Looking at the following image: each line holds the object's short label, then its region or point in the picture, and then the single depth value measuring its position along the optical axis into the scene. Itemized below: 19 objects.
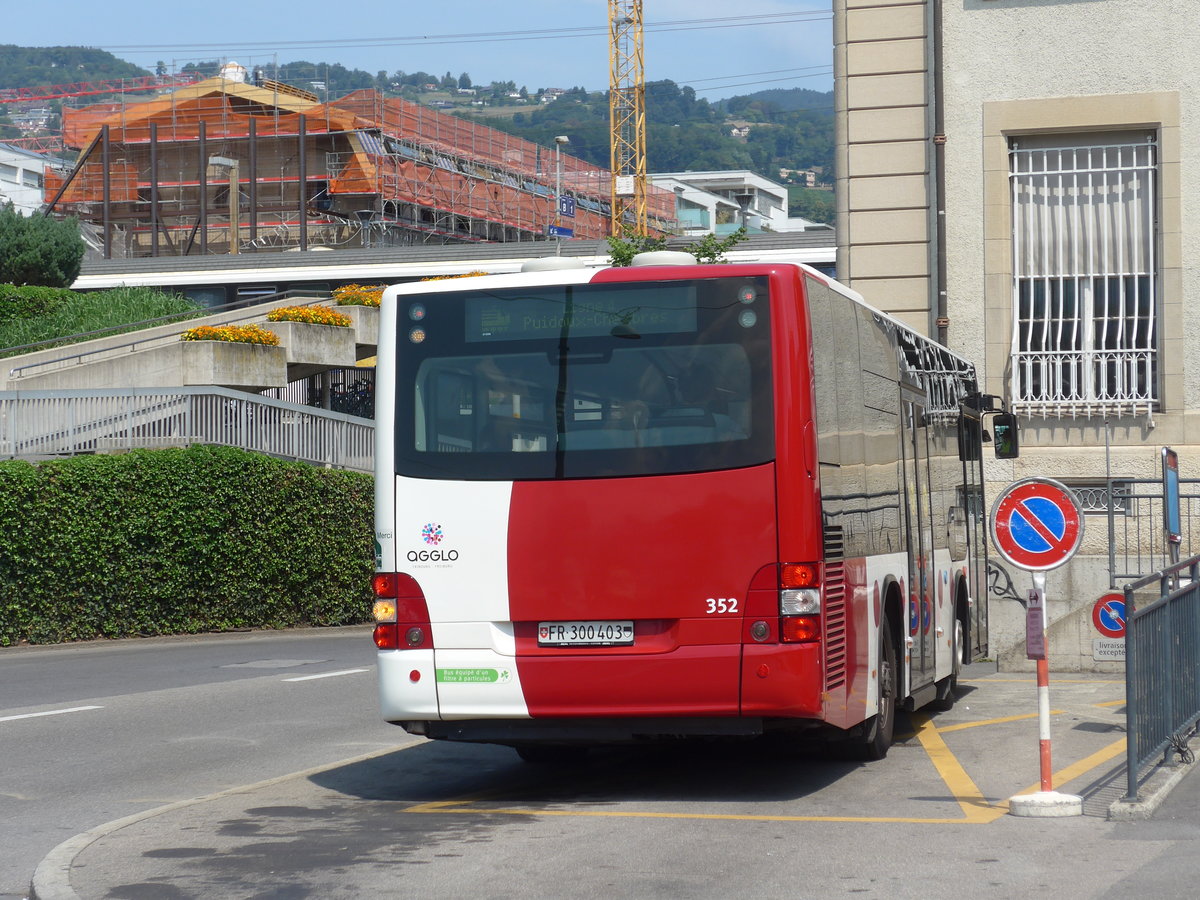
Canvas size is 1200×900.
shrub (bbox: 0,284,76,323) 37.91
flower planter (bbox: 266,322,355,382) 36.78
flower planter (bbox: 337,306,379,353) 39.50
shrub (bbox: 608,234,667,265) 29.33
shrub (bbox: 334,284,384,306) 40.13
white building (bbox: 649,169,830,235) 151.20
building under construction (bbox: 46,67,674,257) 80.75
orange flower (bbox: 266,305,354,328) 37.38
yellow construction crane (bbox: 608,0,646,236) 99.88
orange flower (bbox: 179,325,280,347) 33.75
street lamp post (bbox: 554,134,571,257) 86.86
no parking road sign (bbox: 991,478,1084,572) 9.04
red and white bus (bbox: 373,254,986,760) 8.95
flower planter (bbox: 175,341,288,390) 33.25
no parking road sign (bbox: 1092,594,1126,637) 14.83
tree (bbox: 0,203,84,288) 42.28
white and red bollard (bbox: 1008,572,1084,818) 8.27
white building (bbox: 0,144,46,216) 133.38
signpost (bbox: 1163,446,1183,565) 13.95
